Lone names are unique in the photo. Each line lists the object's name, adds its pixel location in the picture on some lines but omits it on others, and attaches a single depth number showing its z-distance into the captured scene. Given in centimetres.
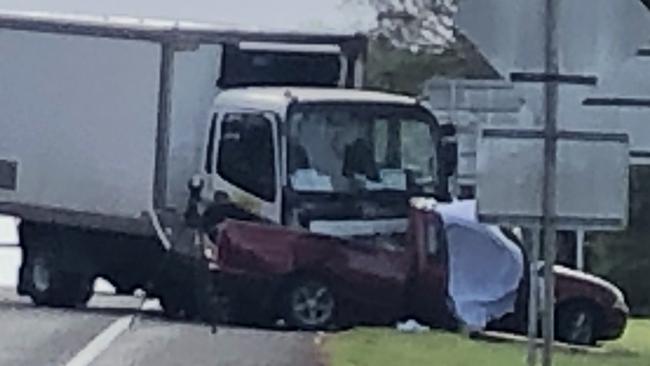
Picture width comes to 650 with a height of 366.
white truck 2678
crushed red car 2609
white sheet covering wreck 2538
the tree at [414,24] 5644
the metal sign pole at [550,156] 1255
